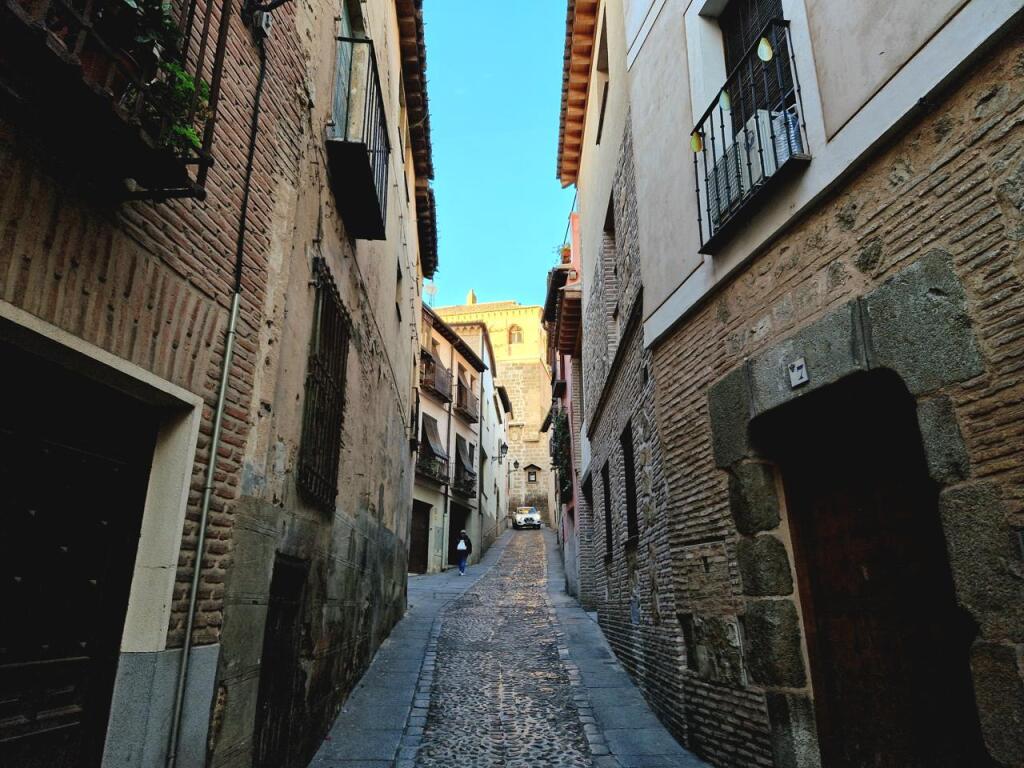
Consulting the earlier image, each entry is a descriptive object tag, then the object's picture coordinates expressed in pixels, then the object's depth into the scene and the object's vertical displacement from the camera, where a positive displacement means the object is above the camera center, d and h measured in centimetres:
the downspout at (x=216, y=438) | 298 +70
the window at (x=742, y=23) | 476 +405
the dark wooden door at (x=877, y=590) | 324 -3
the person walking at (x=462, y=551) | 1819 +85
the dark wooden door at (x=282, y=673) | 396 -57
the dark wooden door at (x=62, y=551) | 245 +12
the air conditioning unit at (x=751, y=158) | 406 +268
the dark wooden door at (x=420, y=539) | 1969 +129
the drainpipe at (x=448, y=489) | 2070 +297
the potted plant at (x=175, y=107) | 256 +185
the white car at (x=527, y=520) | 3697 +340
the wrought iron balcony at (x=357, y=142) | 541 +363
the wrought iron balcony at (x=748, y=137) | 405 +290
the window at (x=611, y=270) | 862 +410
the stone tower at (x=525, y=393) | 4291 +1210
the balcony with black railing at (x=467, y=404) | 2366 +635
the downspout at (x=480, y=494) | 2561 +338
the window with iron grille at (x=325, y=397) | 477 +141
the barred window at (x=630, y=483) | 718 +108
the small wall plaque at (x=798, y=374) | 373 +116
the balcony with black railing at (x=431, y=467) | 1955 +338
